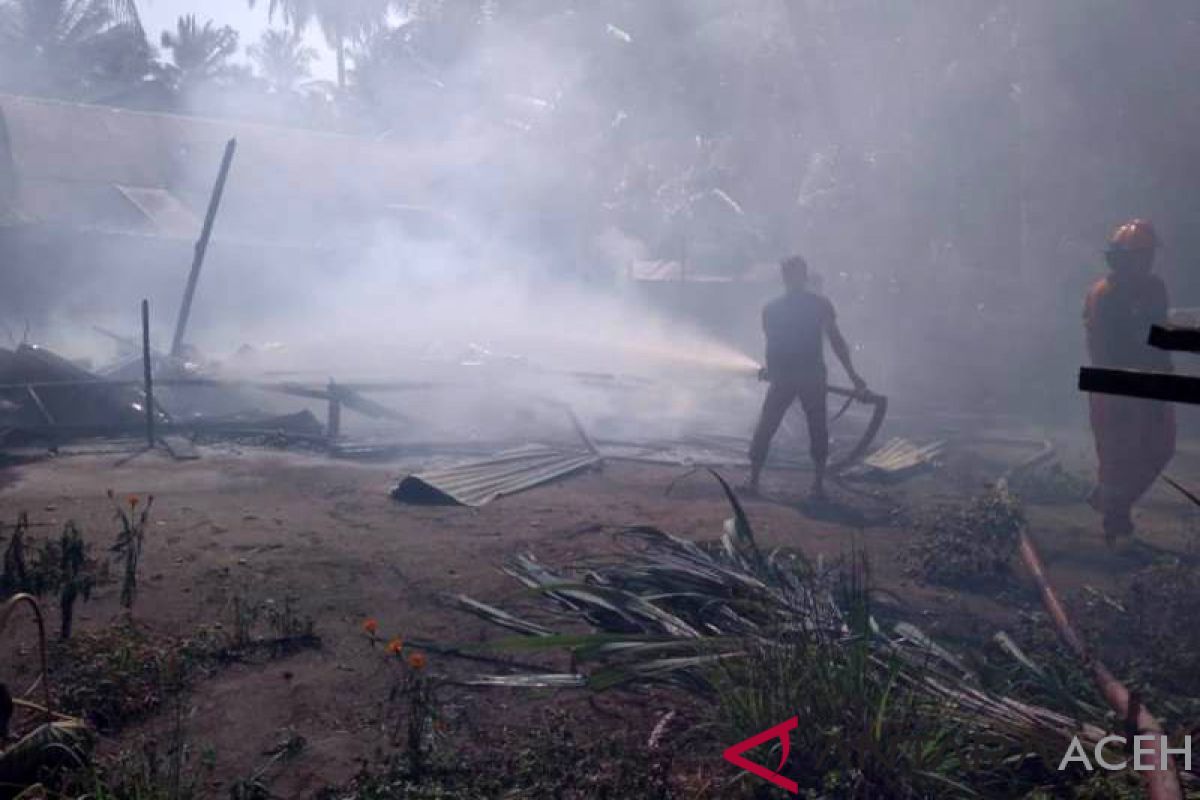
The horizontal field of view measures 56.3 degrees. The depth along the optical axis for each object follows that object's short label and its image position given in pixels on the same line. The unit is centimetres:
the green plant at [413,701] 407
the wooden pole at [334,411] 1109
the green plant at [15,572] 572
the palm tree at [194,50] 4544
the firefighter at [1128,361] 780
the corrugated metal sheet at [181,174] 2434
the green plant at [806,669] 370
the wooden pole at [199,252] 1355
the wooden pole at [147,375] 977
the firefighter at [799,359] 912
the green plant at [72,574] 537
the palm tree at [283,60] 6038
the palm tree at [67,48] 3738
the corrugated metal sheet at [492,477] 841
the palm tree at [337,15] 4144
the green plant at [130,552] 568
